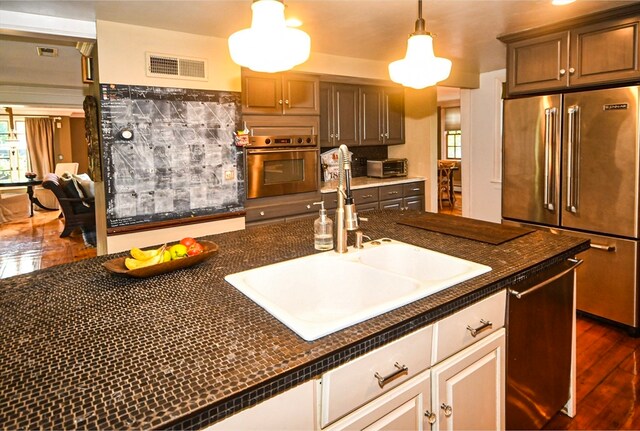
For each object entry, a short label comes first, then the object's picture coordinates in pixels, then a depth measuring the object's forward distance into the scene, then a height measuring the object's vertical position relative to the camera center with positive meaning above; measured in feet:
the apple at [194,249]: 5.30 -0.88
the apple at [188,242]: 5.37 -0.79
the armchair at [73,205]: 20.68 -1.12
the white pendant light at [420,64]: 5.94 +1.61
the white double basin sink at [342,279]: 4.83 -1.25
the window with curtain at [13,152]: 34.42 +2.72
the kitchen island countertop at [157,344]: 2.51 -1.27
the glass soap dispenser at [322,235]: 5.93 -0.82
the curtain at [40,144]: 35.06 +3.39
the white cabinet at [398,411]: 3.47 -2.09
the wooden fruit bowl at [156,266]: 4.75 -1.00
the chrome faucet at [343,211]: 5.59 -0.46
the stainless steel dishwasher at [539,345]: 5.24 -2.34
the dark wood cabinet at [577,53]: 8.81 +2.75
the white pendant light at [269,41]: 4.38 +1.48
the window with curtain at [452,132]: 35.06 +3.57
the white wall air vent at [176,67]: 9.86 +2.78
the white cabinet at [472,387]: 4.31 -2.36
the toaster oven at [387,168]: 16.53 +0.32
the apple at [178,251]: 5.22 -0.89
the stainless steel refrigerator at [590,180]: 9.00 -0.19
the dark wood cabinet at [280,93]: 11.69 +2.48
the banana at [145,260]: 4.89 -0.93
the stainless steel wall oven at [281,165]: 11.75 +0.39
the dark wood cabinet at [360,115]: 14.78 +2.33
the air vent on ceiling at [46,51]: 12.69 +4.14
